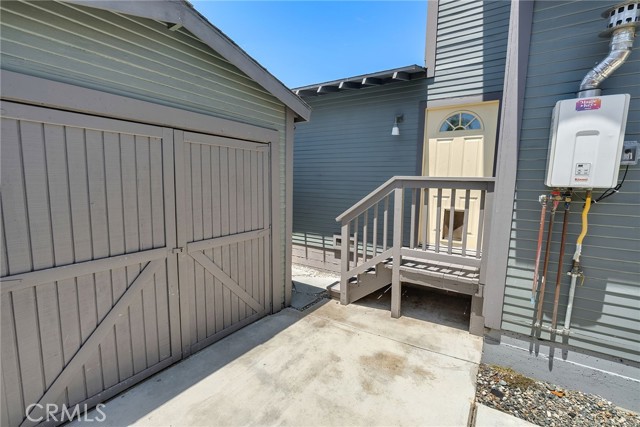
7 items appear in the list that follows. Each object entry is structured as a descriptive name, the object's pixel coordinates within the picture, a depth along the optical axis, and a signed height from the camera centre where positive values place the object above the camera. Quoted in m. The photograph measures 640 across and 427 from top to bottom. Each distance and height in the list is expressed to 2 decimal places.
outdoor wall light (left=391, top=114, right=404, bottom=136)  4.49 +0.88
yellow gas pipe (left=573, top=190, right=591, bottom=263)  2.14 -0.30
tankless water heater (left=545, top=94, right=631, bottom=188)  1.95 +0.32
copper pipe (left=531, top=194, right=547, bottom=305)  2.28 -0.46
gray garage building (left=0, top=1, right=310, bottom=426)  1.65 -0.11
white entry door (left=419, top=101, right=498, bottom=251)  3.96 +0.47
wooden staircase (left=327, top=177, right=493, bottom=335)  2.99 -0.84
